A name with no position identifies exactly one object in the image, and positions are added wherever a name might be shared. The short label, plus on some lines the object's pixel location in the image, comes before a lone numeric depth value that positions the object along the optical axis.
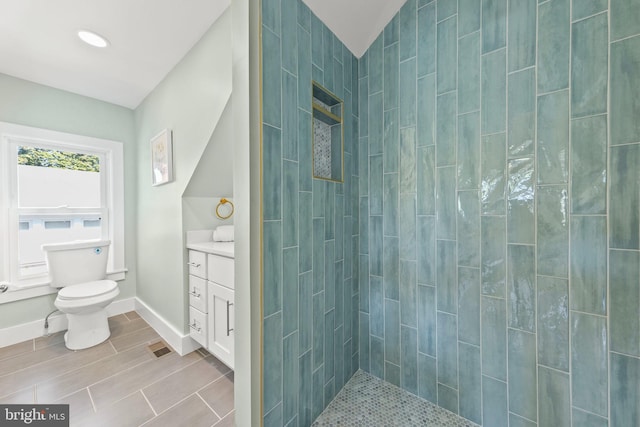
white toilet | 1.98
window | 2.12
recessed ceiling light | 1.65
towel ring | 2.26
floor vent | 1.96
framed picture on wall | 2.06
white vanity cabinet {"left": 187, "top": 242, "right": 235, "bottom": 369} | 1.61
